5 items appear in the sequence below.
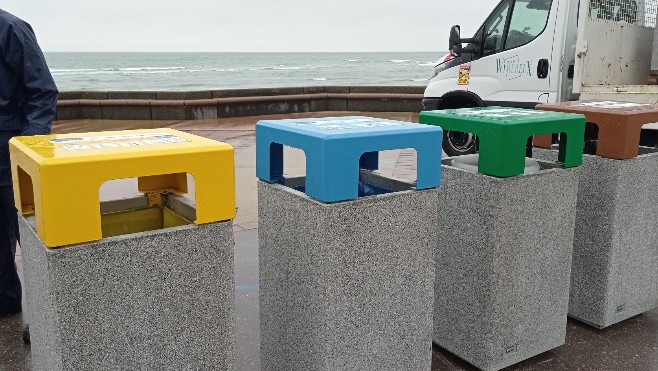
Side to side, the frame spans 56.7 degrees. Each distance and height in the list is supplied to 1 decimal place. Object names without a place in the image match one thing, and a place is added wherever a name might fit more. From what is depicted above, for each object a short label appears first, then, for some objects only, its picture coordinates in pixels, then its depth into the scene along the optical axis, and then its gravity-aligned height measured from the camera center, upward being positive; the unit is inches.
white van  266.5 +3.7
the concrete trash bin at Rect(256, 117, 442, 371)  82.0 -26.5
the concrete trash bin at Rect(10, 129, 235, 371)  66.8 -23.4
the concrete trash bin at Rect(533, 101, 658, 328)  120.3 -32.2
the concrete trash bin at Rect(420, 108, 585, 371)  104.7 -33.0
